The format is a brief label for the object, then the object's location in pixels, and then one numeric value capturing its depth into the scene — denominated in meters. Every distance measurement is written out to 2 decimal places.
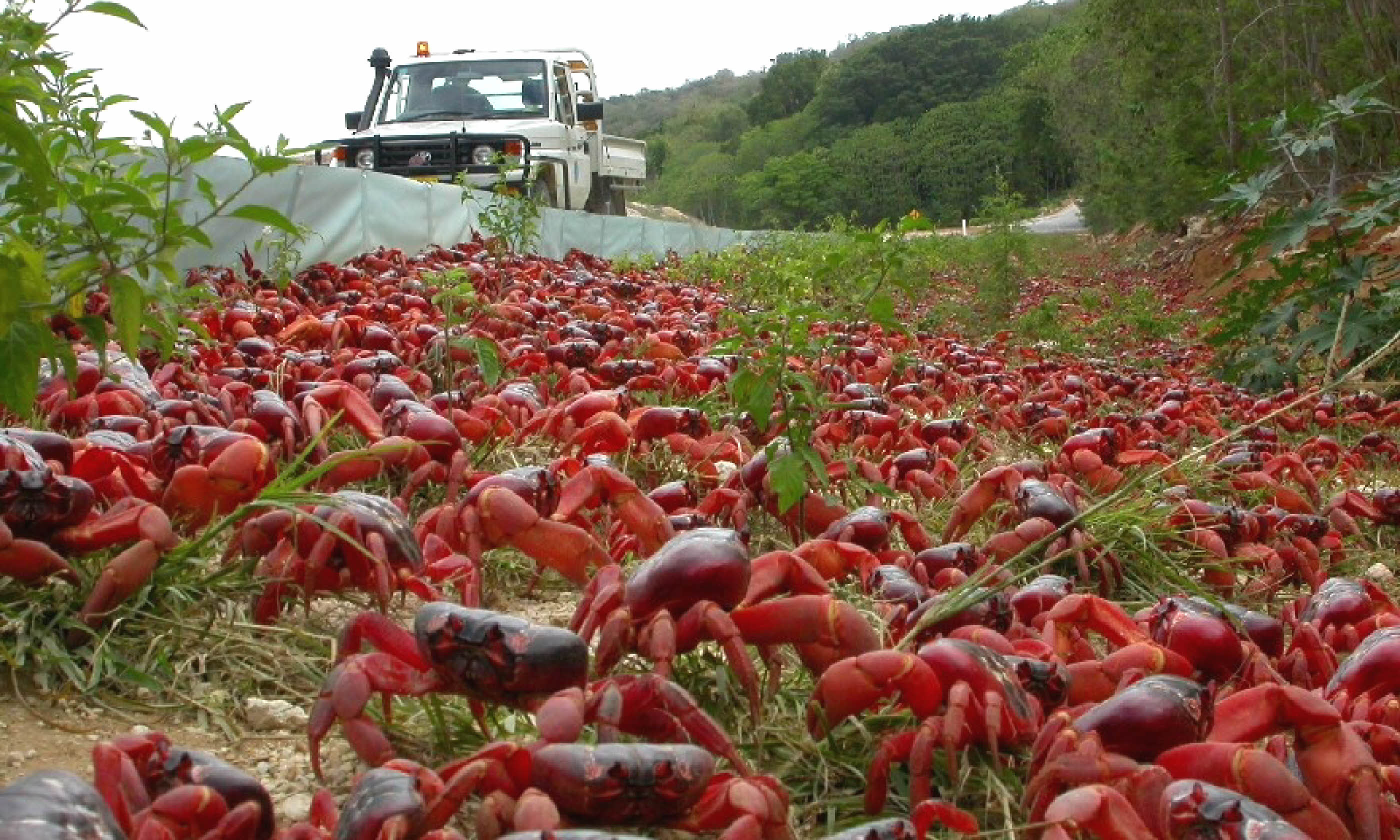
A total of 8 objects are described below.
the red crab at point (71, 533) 3.08
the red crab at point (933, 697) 2.59
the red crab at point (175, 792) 2.01
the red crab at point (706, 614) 2.72
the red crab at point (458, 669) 2.39
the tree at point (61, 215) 2.71
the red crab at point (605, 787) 2.11
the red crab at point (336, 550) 3.22
